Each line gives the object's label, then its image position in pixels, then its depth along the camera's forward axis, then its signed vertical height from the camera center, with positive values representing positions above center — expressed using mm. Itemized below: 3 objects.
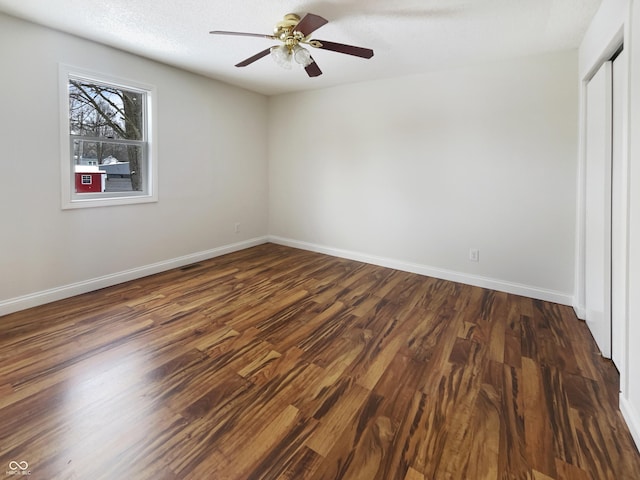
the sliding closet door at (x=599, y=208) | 2162 +185
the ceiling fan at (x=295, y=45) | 2344 +1439
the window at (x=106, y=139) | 2992 +988
